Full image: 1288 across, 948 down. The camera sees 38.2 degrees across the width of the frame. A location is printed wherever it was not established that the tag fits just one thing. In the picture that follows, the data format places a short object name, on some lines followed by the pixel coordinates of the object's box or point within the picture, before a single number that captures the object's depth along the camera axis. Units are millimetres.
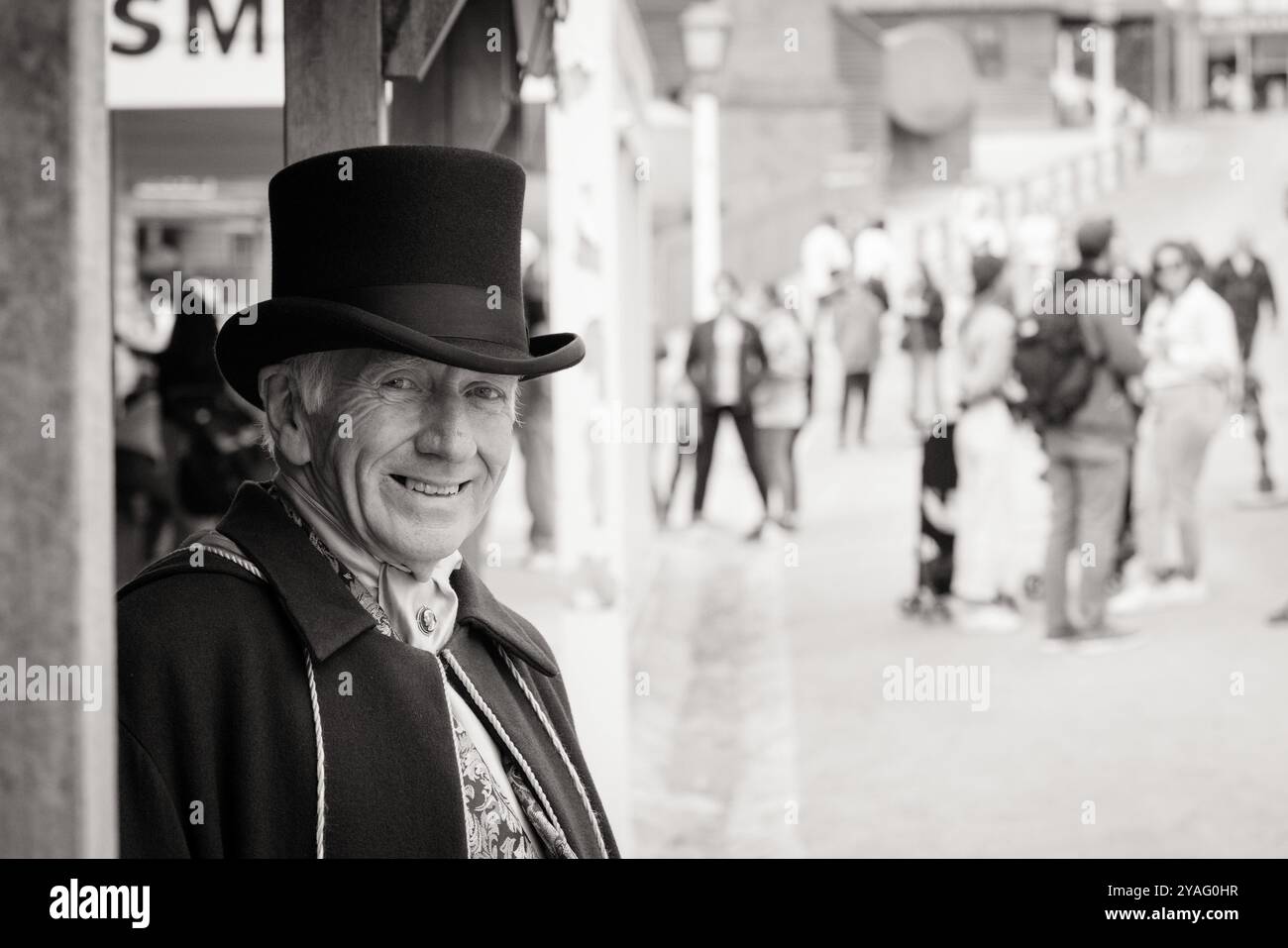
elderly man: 2012
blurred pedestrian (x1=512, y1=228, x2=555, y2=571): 11266
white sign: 6832
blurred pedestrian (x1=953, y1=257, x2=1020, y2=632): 9102
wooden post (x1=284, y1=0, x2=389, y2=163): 2697
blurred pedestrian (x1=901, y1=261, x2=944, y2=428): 17000
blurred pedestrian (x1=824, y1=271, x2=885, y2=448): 16469
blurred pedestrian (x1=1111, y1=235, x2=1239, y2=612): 9719
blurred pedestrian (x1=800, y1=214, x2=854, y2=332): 25250
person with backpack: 8391
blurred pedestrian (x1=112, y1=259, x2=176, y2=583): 8750
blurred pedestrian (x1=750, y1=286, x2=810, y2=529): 12719
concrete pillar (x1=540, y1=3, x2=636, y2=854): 5672
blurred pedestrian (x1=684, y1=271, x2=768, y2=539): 12648
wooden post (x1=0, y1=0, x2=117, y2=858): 1306
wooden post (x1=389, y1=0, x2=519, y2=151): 4129
